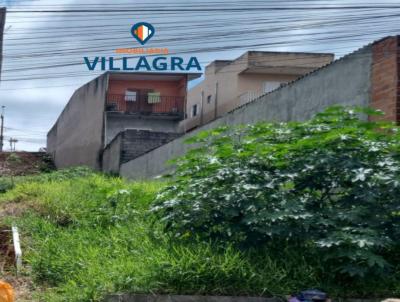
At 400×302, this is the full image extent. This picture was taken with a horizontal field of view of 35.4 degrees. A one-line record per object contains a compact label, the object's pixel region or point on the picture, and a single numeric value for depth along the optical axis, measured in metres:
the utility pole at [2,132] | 58.53
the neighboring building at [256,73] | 29.12
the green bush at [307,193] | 5.81
